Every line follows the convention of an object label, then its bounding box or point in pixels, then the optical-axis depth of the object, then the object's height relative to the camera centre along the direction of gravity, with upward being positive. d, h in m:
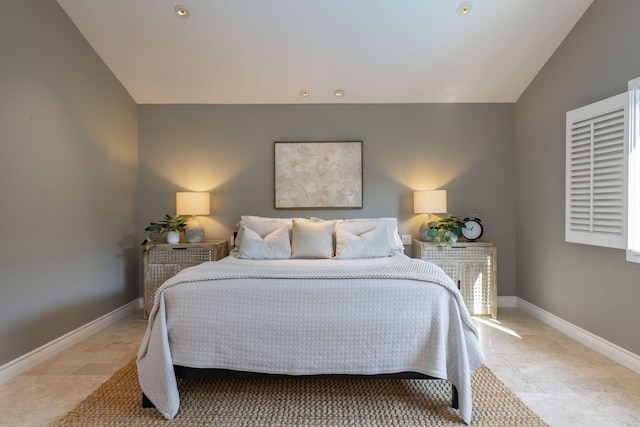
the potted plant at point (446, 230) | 3.40 -0.20
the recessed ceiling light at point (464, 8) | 2.65 +1.66
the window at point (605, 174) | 2.22 +0.27
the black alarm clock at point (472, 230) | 3.60 -0.21
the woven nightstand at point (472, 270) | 3.38 -0.61
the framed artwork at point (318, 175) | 3.81 +0.42
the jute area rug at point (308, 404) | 1.74 -1.11
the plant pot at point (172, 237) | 3.54 -0.27
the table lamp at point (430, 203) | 3.53 +0.09
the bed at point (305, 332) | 1.78 -0.66
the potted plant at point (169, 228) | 3.50 -0.18
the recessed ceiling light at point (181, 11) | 2.67 +1.65
